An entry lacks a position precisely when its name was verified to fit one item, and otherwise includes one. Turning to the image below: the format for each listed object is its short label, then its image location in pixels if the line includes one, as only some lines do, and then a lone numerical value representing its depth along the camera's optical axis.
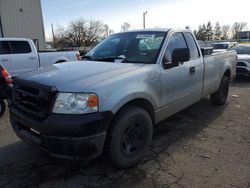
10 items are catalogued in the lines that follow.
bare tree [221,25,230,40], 64.38
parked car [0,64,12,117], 4.07
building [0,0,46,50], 14.17
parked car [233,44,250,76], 7.49
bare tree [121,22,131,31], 42.99
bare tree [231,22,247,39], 70.67
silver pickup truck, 1.98
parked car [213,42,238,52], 14.63
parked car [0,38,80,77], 6.86
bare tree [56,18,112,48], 39.00
